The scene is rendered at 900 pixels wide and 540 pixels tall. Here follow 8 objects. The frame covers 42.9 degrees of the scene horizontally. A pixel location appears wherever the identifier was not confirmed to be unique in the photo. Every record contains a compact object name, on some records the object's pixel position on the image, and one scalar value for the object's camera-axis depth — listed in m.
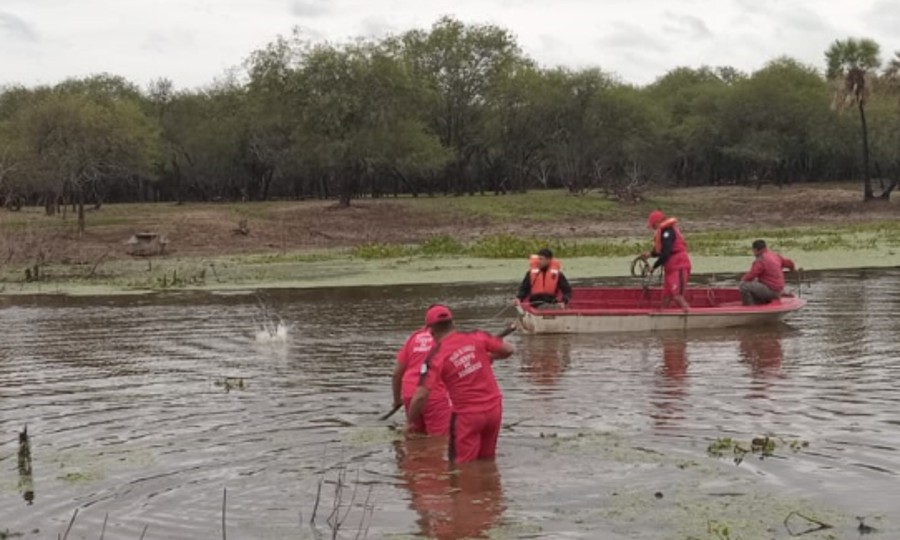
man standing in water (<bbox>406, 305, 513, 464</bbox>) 9.63
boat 18.97
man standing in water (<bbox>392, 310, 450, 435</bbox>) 11.05
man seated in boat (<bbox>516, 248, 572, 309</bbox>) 19.38
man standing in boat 19.42
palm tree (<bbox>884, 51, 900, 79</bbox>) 59.47
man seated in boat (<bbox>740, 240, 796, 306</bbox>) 19.69
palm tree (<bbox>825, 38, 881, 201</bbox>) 57.94
